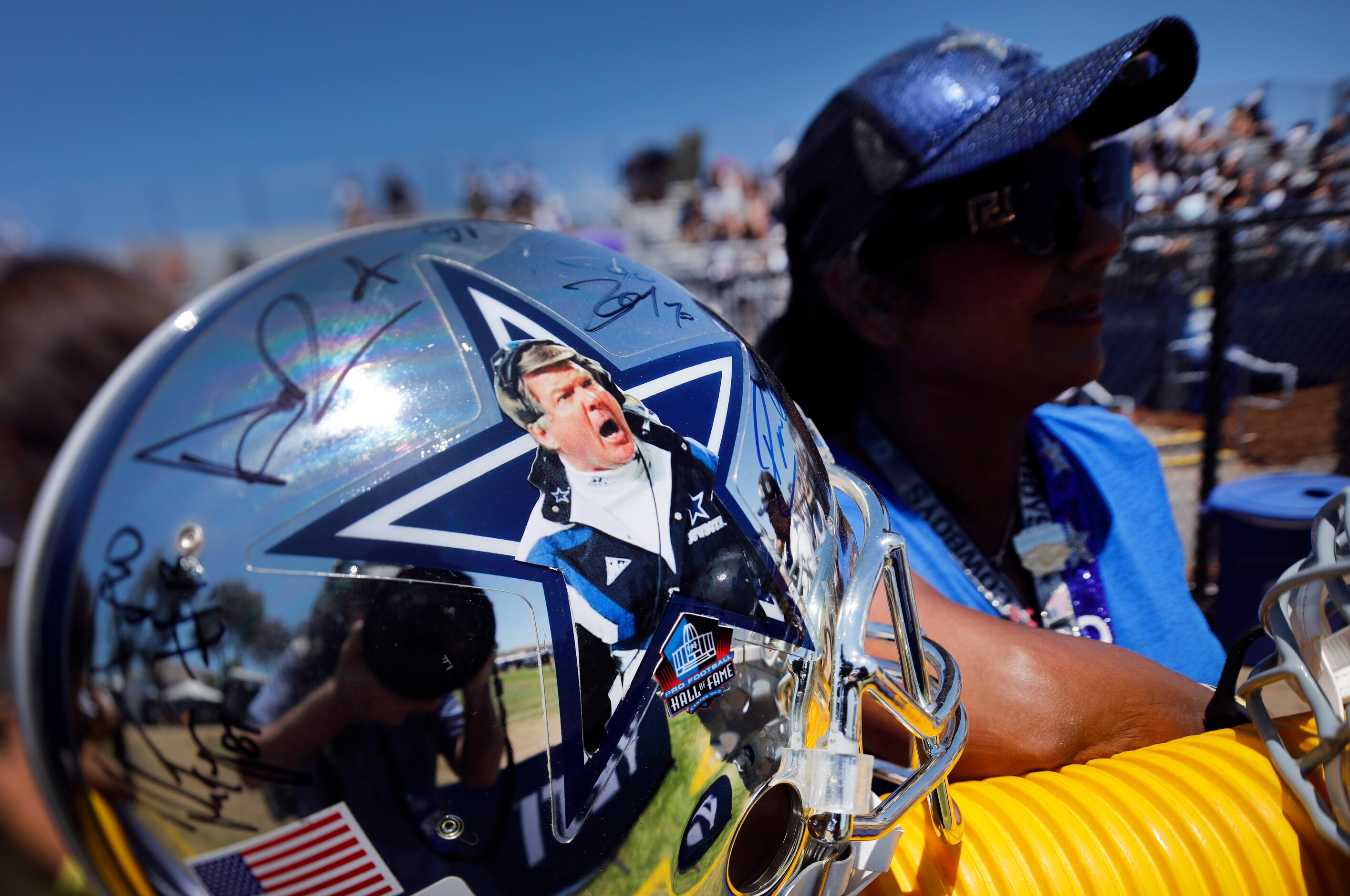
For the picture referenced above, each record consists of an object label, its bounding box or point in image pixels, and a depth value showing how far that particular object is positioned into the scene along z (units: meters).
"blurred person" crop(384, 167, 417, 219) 14.71
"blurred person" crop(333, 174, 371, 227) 15.23
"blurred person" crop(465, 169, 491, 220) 14.57
